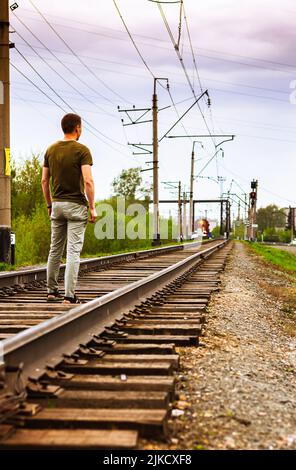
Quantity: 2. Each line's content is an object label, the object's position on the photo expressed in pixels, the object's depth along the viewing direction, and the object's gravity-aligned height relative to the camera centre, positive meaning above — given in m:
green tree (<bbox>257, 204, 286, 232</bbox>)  189.62 +3.54
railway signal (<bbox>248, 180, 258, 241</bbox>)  68.59 +1.60
